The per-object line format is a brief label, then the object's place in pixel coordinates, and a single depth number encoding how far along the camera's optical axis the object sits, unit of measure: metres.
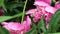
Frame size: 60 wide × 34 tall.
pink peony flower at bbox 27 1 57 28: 0.63
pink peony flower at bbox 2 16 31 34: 0.56
